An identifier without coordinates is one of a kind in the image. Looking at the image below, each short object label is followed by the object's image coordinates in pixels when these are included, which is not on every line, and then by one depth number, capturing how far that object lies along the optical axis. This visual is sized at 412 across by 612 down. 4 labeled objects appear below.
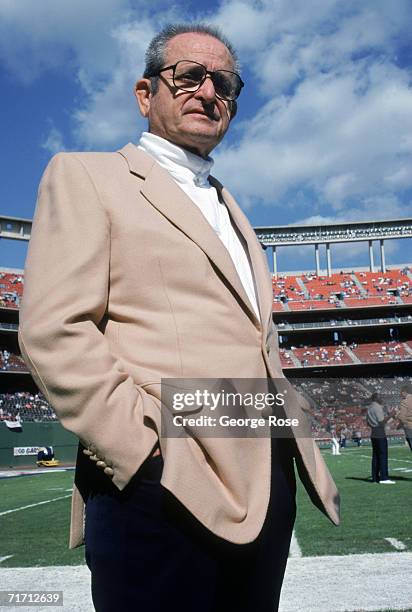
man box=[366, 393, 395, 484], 10.79
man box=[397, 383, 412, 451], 13.02
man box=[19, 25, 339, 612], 1.38
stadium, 4.05
